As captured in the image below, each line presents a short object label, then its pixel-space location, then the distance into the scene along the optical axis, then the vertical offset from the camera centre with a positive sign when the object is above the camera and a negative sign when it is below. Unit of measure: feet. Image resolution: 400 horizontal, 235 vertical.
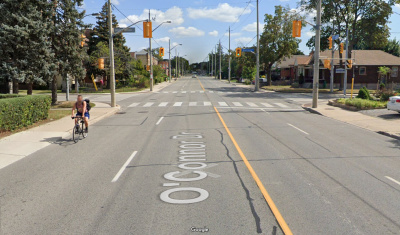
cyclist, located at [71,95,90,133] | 39.52 -2.99
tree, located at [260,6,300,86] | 169.07 +21.96
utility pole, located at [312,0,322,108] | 75.77 +5.61
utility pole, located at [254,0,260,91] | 151.31 +0.70
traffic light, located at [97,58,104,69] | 78.23 +4.40
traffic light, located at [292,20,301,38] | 72.43 +11.55
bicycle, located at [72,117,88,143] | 38.99 -5.67
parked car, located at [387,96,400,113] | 58.49 -3.42
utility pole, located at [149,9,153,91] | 153.56 +1.13
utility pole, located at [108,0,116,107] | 74.74 +4.05
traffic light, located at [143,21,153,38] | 79.61 +12.28
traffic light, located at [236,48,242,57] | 155.62 +14.04
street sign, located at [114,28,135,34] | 75.73 +11.58
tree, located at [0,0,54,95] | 61.00 +7.04
